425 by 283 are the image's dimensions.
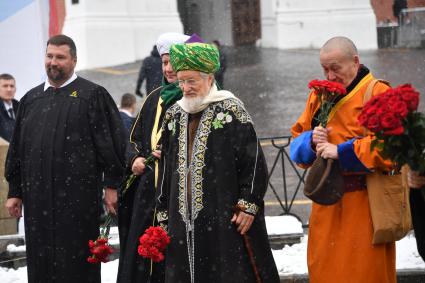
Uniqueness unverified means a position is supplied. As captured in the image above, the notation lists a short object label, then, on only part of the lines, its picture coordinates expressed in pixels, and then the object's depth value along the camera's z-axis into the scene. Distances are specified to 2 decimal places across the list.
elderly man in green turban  11.38
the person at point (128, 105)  21.97
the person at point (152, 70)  30.16
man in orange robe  11.30
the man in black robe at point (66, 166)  13.47
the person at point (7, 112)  20.51
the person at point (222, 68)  33.28
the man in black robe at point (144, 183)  12.88
